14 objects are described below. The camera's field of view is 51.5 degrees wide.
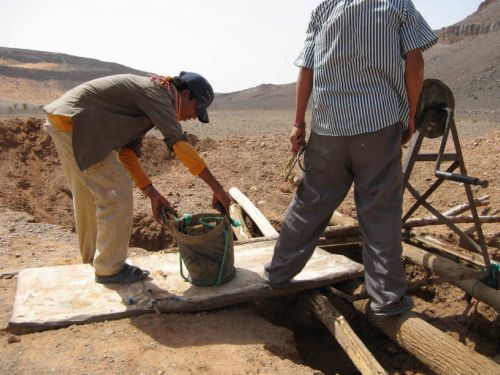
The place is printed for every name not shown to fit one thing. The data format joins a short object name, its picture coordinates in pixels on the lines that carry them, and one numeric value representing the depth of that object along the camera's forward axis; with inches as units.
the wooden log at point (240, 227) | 206.5
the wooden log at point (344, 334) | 119.6
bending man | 133.6
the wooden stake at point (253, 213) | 205.5
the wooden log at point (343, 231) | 192.1
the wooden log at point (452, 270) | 146.7
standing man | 120.4
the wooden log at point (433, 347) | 116.0
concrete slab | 134.1
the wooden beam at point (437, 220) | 192.9
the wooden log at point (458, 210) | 208.9
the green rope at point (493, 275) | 149.8
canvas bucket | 143.4
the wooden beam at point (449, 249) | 166.6
